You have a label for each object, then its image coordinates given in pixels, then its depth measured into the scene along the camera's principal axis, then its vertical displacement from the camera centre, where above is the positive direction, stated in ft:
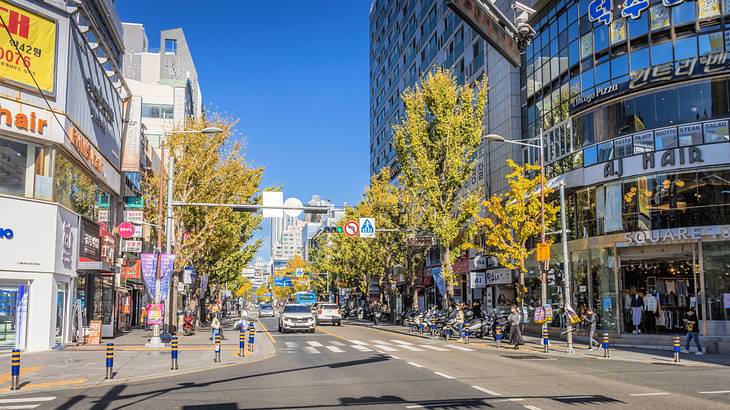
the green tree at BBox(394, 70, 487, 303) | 118.42 +23.29
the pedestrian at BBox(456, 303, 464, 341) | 103.21 -6.29
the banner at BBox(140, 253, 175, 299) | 91.09 +1.66
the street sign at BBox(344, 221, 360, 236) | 114.04 +9.06
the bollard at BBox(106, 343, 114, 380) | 51.58 -6.31
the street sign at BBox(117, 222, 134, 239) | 99.25 +7.70
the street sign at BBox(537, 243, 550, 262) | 89.92 +3.78
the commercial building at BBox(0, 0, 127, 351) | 75.25 +13.43
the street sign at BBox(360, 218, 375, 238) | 120.37 +9.69
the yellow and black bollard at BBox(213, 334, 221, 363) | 66.44 -7.11
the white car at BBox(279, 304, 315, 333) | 127.03 -7.63
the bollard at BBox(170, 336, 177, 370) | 58.86 -6.51
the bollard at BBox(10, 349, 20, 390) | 45.65 -6.06
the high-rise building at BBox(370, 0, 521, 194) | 145.48 +67.53
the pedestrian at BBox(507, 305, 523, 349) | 90.68 -6.68
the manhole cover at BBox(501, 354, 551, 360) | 74.33 -8.73
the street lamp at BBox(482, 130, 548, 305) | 92.22 +7.78
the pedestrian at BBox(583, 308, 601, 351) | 85.56 -5.55
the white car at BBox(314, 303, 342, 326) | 169.68 -8.48
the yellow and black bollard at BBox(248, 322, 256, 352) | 81.45 -6.86
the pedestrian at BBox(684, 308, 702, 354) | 78.20 -5.75
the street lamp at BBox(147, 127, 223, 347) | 89.33 +6.74
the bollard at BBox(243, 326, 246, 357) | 74.02 -6.98
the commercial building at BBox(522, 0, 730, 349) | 89.56 +16.70
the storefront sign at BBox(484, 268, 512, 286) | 141.08 +0.76
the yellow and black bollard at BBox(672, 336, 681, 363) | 67.86 -7.03
